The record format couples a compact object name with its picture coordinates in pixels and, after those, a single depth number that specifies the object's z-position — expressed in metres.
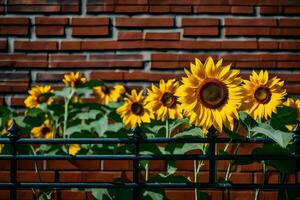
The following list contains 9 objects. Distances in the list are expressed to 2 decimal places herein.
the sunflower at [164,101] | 2.37
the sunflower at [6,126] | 3.01
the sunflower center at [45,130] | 3.03
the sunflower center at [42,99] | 3.02
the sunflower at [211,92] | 1.80
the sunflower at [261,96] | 2.06
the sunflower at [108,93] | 3.10
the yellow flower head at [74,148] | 2.83
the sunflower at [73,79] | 3.07
